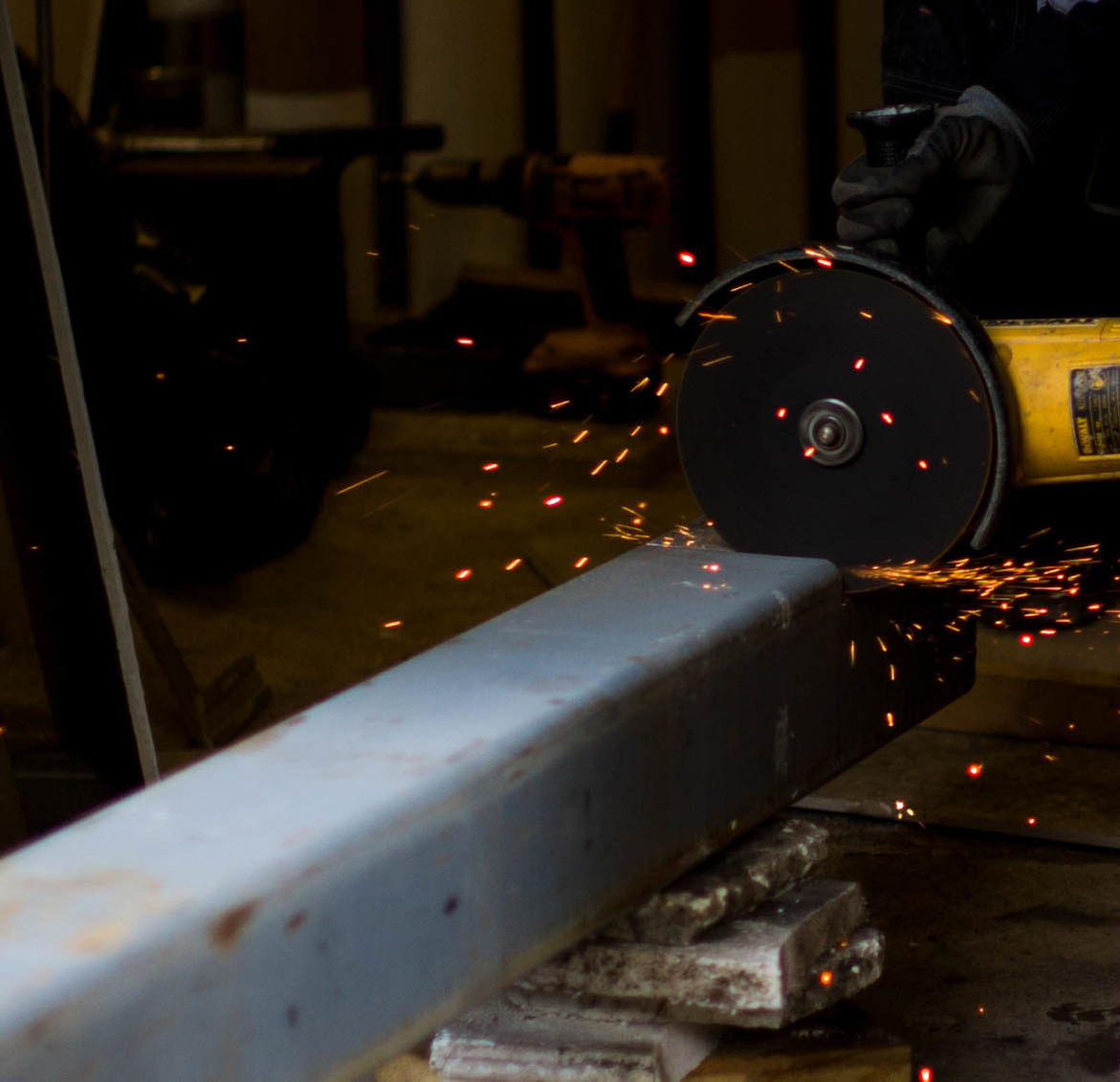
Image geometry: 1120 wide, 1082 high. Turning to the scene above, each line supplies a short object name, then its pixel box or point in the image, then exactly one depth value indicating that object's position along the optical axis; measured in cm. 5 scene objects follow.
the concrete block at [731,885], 272
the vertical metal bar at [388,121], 690
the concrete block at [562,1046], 272
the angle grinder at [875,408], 278
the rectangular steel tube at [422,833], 236
